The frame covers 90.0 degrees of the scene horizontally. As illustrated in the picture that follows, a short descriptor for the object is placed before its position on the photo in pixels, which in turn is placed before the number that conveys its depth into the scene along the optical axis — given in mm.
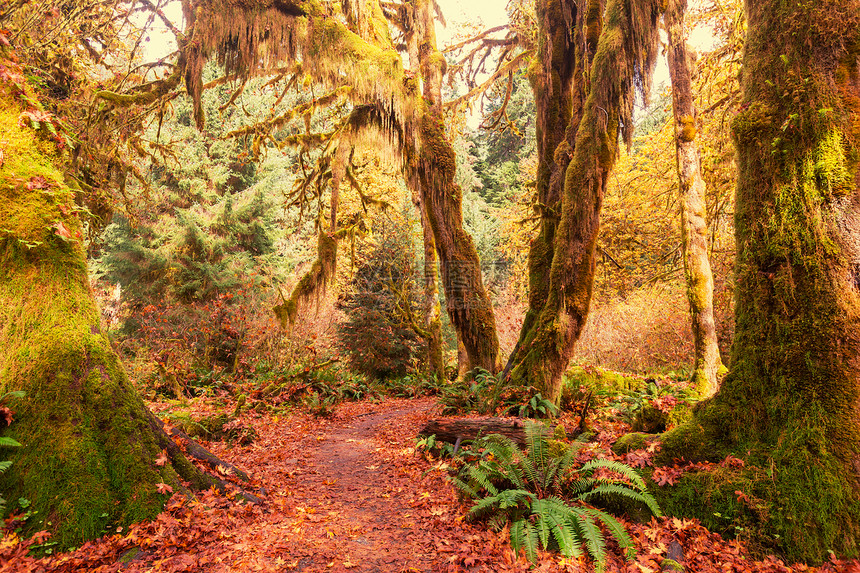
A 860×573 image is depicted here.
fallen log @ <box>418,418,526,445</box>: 4797
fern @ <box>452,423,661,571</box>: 2957
